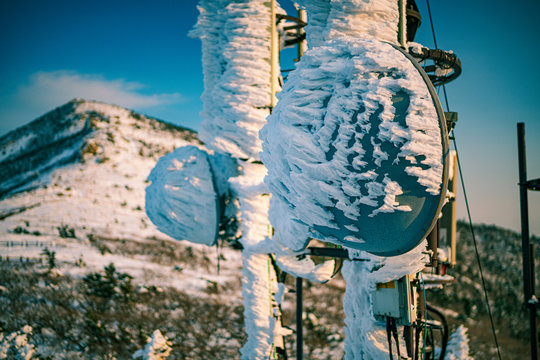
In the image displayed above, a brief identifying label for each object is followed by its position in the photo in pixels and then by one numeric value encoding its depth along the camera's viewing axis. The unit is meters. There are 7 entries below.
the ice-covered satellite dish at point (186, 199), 4.07
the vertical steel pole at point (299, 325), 5.04
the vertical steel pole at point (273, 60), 4.05
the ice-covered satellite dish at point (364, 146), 1.78
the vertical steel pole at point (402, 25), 2.52
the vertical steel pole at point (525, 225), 3.94
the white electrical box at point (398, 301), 2.54
